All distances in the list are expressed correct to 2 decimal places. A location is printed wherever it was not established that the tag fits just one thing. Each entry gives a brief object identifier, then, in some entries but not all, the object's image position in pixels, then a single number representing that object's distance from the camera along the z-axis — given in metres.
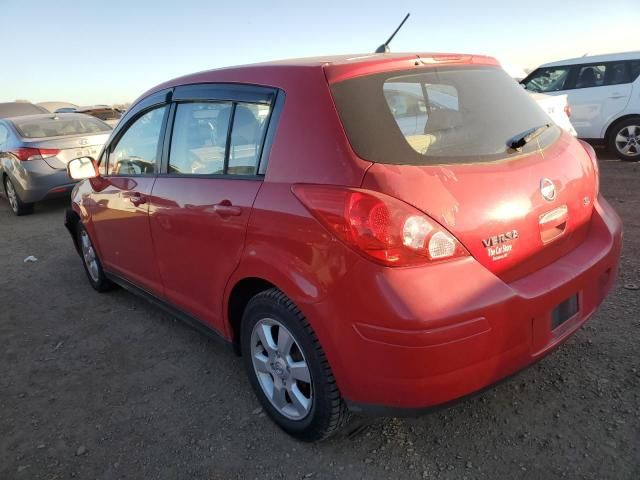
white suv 7.66
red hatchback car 1.81
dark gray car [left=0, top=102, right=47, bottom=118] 14.98
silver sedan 7.54
